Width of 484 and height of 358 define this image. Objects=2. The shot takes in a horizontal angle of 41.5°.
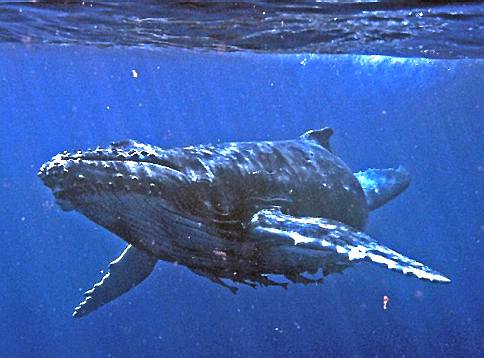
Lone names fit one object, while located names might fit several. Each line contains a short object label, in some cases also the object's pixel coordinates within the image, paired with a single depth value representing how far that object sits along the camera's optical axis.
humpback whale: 9.12
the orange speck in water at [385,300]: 45.91
